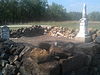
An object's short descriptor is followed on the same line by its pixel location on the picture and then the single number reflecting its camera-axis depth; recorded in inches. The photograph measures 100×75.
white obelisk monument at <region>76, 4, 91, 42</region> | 220.6
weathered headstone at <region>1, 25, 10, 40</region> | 211.9
